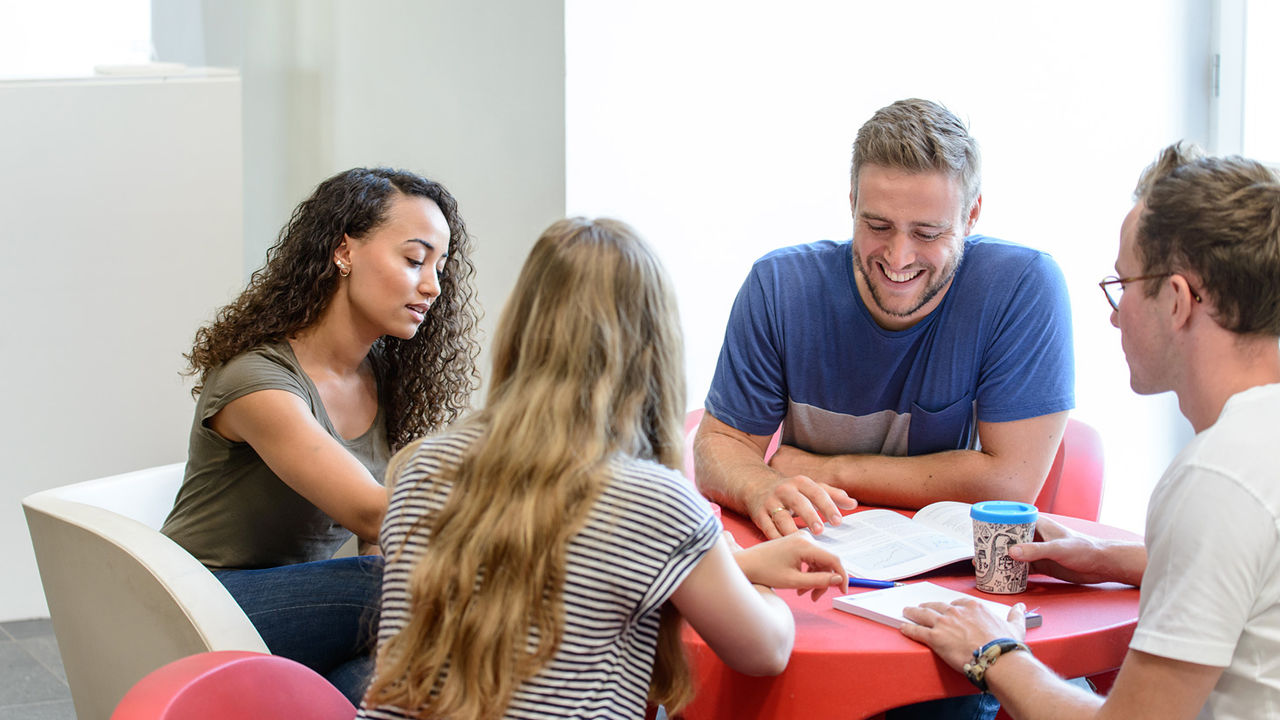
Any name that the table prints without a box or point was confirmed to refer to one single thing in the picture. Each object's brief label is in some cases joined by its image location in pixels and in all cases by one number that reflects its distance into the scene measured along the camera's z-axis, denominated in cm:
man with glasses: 410
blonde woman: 414
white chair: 458
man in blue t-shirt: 504
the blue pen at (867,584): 456
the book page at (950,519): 478
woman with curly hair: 488
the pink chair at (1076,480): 530
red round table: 433
